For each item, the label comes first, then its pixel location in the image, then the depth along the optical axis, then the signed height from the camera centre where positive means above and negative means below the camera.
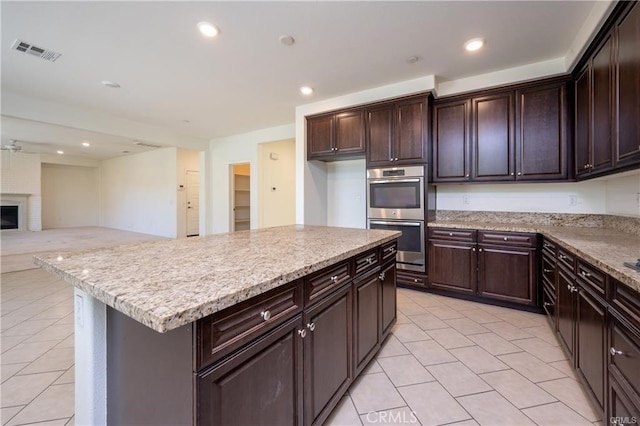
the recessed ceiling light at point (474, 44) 2.49 +1.58
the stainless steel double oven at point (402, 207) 3.28 +0.07
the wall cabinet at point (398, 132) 3.25 +1.01
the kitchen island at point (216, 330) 0.77 -0.43
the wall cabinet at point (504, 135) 2.82 +0.86
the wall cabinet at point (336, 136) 3.69 +1.10
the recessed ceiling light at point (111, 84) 3.41 +1.67
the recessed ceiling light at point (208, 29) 2.28 +1.59
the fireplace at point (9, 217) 7.81 -0.07
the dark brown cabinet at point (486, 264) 2.76 -0.57
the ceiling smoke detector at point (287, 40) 2.45 +1.60
